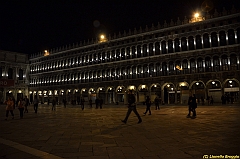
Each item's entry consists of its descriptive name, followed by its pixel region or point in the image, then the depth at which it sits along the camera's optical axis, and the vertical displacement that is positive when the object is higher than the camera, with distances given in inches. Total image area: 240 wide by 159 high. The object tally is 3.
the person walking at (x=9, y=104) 519.2 -25.7
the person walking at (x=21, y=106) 540.7 -32.7
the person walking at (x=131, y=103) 402.6 -22.7
